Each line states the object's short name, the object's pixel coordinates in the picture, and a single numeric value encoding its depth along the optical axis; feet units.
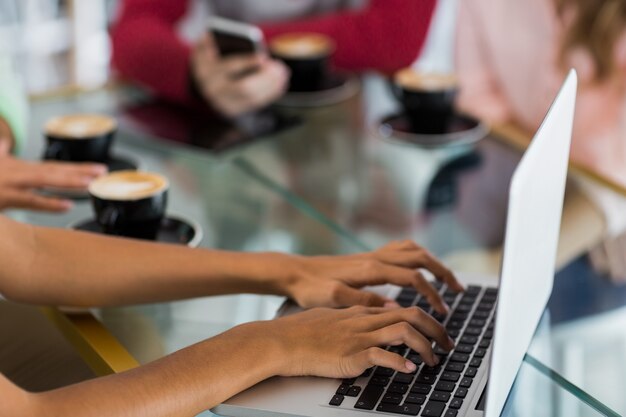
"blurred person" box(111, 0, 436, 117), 5.97
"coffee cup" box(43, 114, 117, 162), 5.36
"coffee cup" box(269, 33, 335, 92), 6.10
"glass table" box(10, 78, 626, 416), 4.27
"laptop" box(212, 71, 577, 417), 3.60
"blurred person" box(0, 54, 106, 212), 5.00
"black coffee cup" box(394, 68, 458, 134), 5.58
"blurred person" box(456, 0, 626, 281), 6.12
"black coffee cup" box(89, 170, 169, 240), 4.77
